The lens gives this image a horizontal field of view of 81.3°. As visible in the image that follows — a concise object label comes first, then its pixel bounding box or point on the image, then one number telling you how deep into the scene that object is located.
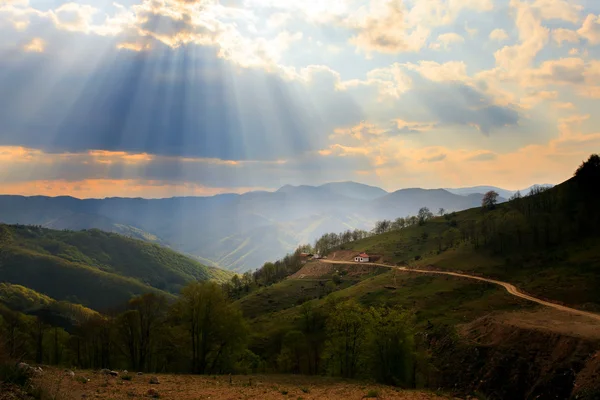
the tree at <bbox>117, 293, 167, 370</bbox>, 54.34
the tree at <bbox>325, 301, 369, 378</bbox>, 48.06
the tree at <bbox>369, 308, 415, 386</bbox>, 44.19
